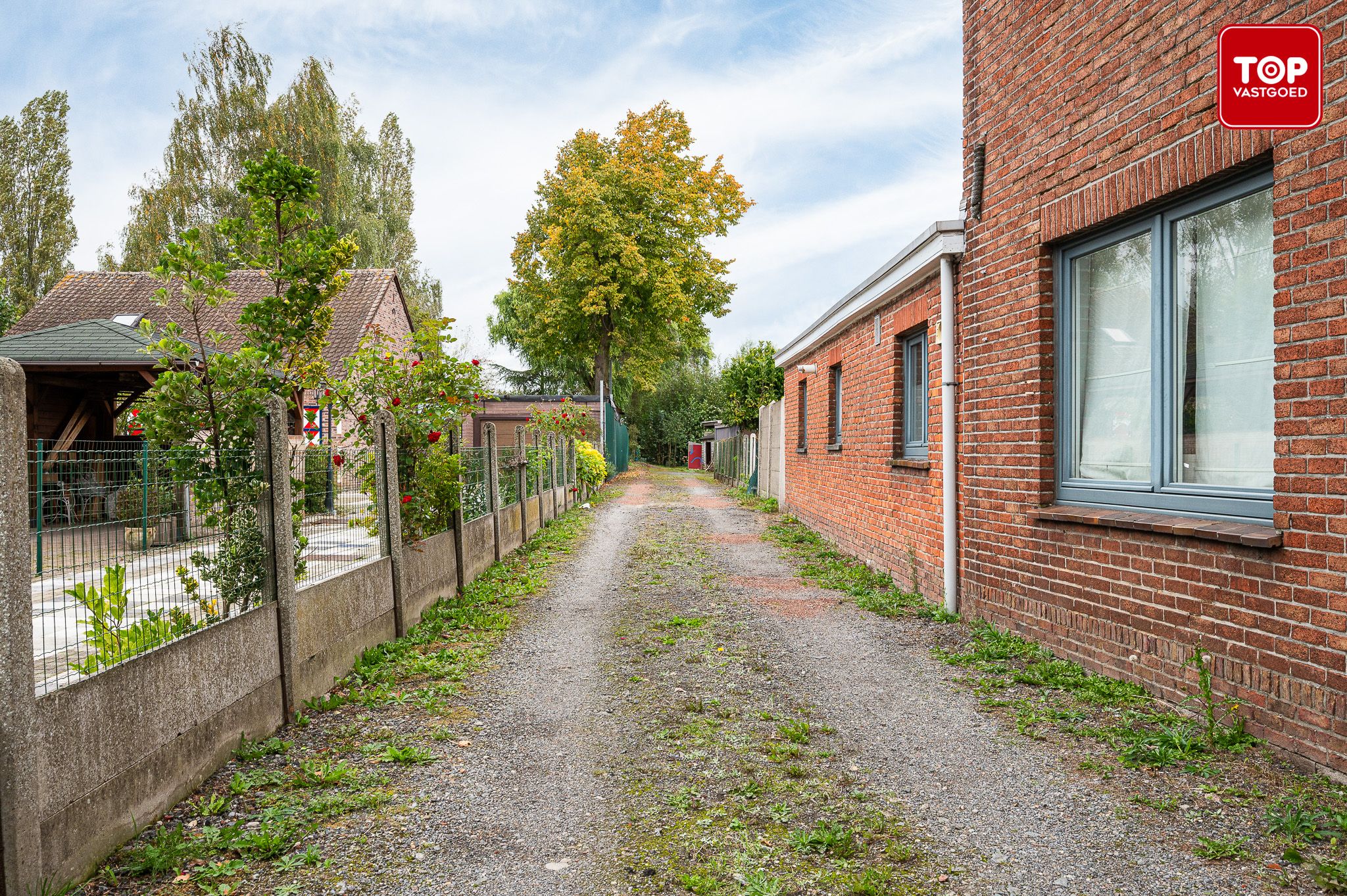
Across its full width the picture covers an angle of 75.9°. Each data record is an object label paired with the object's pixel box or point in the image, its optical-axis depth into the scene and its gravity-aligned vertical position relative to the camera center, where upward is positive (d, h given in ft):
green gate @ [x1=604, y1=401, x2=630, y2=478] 105.09 -0.75
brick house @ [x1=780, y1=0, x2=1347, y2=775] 12.16 +1.23
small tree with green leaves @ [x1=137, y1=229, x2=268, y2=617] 14.15 +0.36
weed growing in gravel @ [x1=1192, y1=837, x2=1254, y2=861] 10.00 -4.94
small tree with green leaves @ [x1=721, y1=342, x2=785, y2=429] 89.61 +5.68
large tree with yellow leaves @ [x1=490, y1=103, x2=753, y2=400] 102.42 +23.19
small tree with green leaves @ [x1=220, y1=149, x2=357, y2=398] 17.48 +3.86
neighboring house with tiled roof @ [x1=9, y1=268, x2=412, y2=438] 44.16 +11.35
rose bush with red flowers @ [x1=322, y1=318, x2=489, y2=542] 23.47 +1.14
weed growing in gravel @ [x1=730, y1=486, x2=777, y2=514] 61.62 -5.26
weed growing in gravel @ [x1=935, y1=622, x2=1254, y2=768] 13.02 -4.90
